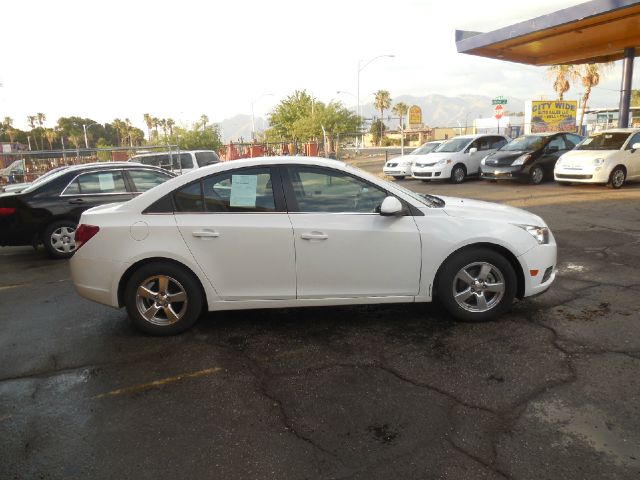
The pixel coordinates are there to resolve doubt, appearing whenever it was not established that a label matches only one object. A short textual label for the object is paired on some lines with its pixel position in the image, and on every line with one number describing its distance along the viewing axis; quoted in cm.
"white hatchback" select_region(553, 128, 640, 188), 1327
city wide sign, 4562
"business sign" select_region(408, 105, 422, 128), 5039
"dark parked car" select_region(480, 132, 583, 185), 1516
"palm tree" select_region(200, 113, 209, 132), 4742
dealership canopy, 1390
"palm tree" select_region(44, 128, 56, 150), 8844
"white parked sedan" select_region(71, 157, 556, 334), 414
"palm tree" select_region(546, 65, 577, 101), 4878
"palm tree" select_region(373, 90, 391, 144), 9088
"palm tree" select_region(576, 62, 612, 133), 4531
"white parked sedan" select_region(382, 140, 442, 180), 1901
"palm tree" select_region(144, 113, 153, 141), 9562
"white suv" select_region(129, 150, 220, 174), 1562
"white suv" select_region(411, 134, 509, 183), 1675
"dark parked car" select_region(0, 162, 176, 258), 761
